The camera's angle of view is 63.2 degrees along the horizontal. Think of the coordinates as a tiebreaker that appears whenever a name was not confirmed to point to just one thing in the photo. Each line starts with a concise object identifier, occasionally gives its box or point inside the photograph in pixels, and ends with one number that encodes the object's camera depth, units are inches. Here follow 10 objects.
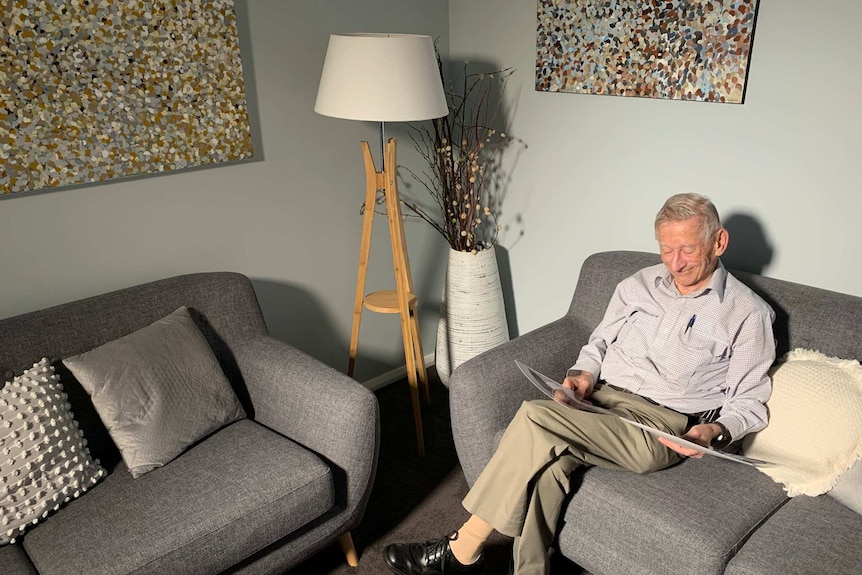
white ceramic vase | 111.6
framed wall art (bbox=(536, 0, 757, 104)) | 87.4
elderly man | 73.4
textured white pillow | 70.4
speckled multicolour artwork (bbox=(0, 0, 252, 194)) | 79.1
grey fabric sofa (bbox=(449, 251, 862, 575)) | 63.9
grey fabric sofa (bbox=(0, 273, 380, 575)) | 66.0
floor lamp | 86.8
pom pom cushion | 67.2
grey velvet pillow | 76.0
